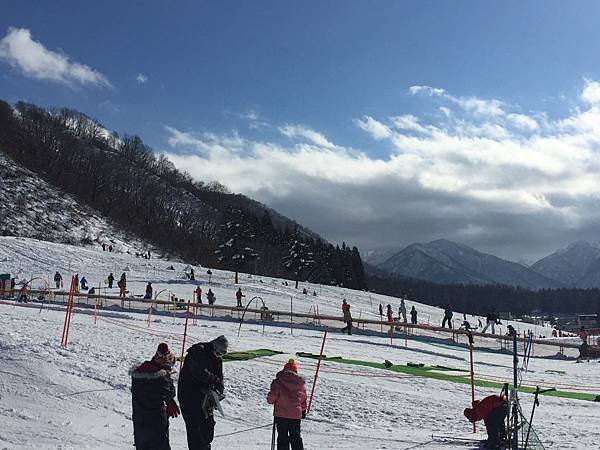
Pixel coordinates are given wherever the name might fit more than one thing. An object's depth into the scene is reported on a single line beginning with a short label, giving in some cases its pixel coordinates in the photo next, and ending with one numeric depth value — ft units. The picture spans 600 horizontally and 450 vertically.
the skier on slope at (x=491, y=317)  125.67
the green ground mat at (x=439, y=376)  48.16
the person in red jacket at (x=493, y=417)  28.55
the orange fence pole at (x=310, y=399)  34.95
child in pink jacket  24.23
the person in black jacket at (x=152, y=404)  21.08
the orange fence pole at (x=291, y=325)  84.34
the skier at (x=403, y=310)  107.97
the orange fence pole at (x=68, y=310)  43.27
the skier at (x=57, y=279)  124.79
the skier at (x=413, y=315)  121.79
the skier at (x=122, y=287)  115.24
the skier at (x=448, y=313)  112.64
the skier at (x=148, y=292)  114.75
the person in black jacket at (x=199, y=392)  22.00
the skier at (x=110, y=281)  132.04
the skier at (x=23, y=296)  94.23
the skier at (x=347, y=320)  88.38
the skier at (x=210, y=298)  118.84
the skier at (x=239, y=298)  119.75
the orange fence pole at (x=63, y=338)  41.91
